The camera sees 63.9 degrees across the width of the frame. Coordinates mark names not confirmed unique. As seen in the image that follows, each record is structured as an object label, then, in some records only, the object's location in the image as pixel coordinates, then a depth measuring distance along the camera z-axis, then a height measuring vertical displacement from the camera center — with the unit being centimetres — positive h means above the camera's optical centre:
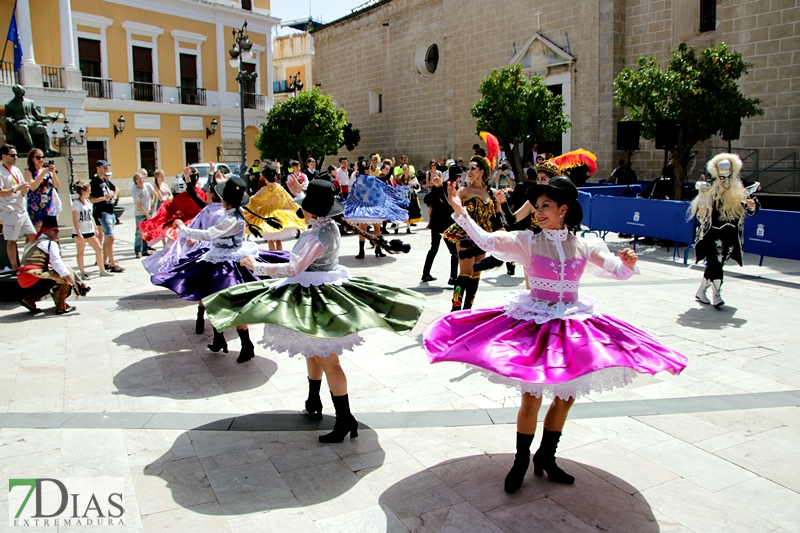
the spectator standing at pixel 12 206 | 920 -19
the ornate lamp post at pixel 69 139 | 2414 +202
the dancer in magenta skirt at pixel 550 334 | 334 -82
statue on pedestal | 1337 +142
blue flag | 2057 +506
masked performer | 789 -35
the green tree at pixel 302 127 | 2872 +285
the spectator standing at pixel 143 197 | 1191 -10
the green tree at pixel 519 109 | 1945 +241
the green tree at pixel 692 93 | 1349 +197
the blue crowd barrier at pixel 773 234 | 1026 -78
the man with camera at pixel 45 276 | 804 -104
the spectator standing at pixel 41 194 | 972 -2
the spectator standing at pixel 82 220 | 1012 -44
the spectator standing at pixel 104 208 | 1110 -28
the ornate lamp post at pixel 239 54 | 1836 +397
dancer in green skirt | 415 -77
